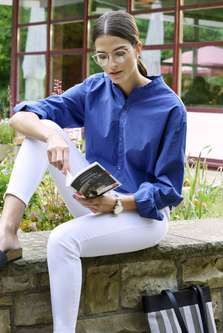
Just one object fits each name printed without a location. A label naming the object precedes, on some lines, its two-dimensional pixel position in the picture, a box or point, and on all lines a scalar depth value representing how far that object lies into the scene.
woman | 3.44
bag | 3.89
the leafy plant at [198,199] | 5.92
